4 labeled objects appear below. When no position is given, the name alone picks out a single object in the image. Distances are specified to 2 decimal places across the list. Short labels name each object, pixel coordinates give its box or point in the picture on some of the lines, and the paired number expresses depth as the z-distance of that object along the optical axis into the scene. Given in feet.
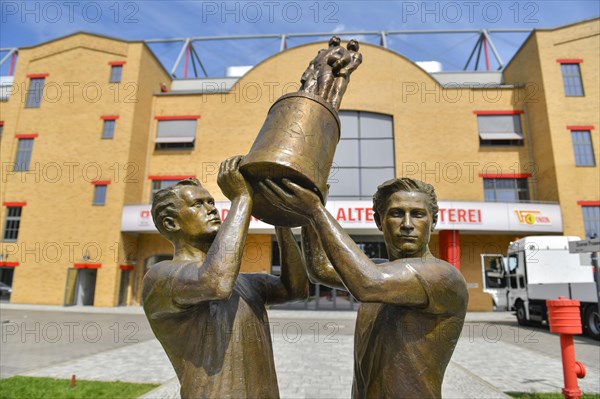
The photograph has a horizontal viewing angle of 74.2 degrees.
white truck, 36.76
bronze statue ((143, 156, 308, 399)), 4.95
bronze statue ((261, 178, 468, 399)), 4.87
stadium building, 59.16
